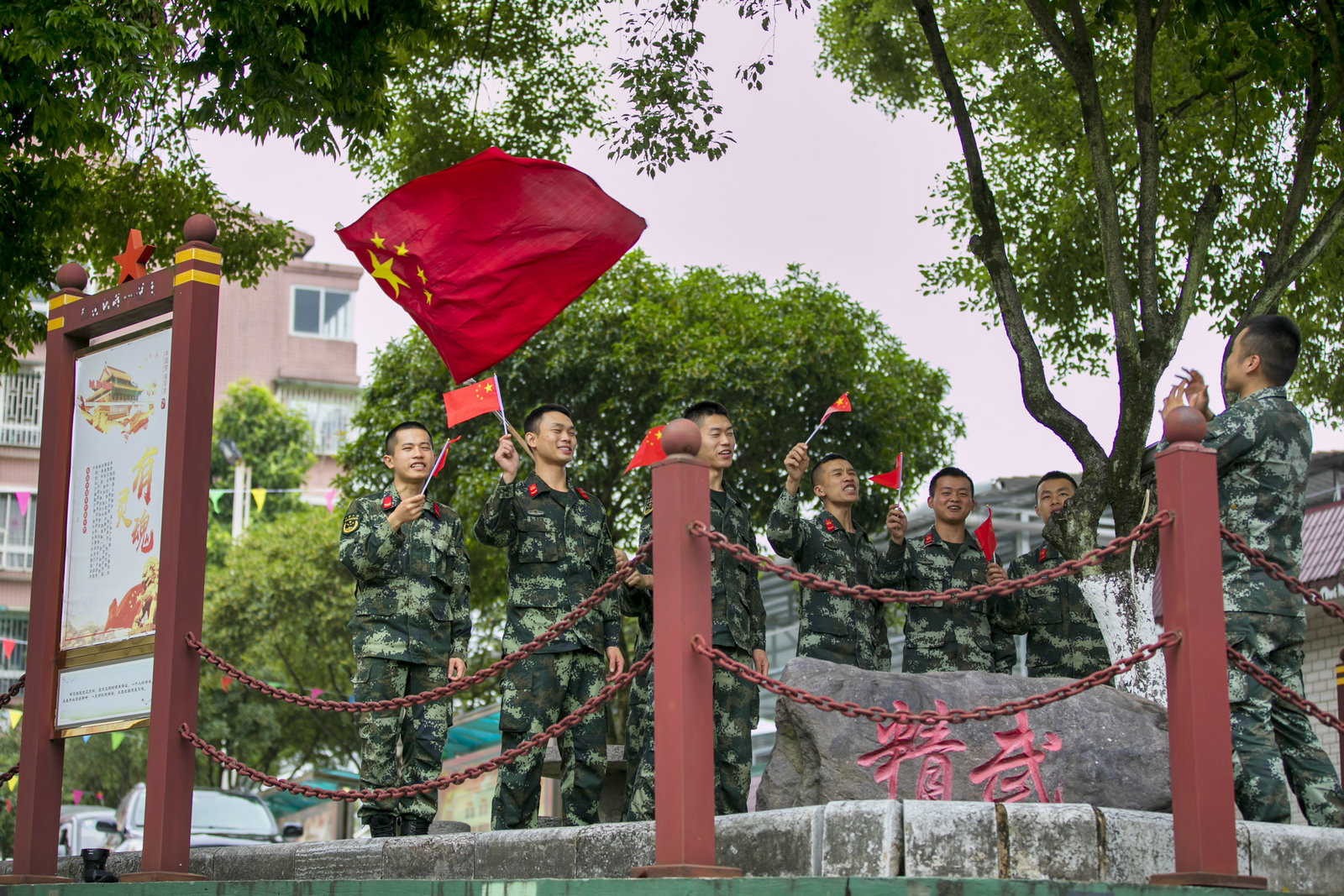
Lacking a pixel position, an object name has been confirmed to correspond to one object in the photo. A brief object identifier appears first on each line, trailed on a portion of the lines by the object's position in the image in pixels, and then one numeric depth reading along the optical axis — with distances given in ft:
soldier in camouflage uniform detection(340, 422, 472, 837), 19.79
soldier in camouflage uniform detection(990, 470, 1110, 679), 26.73
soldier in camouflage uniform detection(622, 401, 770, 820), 19.89
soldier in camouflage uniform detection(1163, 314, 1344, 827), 15.23
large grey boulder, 16.78
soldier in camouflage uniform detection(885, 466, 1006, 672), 25.81
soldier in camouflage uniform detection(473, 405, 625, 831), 19.52
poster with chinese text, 17.40
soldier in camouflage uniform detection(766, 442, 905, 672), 23.47
